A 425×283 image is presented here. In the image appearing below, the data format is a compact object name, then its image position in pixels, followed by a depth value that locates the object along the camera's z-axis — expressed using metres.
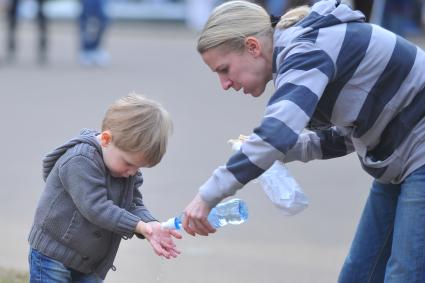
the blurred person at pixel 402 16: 17.20
